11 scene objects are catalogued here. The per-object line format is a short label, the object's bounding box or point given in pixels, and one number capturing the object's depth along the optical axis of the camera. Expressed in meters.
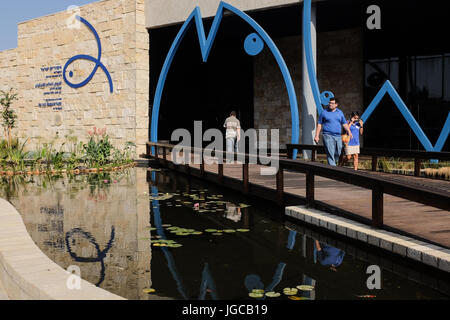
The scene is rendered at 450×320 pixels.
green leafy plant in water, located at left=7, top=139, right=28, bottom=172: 14.48
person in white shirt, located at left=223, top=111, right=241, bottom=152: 15.54
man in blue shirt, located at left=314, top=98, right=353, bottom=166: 10.23
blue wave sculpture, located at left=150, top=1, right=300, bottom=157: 14.53
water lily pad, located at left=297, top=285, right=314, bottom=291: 4.27
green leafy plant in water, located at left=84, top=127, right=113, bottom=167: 15.90
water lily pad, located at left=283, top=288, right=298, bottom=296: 4.13
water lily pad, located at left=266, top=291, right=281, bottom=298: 4.05
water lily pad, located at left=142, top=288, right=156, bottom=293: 4.20
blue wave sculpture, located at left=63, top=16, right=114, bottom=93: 19.88
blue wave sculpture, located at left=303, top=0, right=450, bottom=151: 13.69
